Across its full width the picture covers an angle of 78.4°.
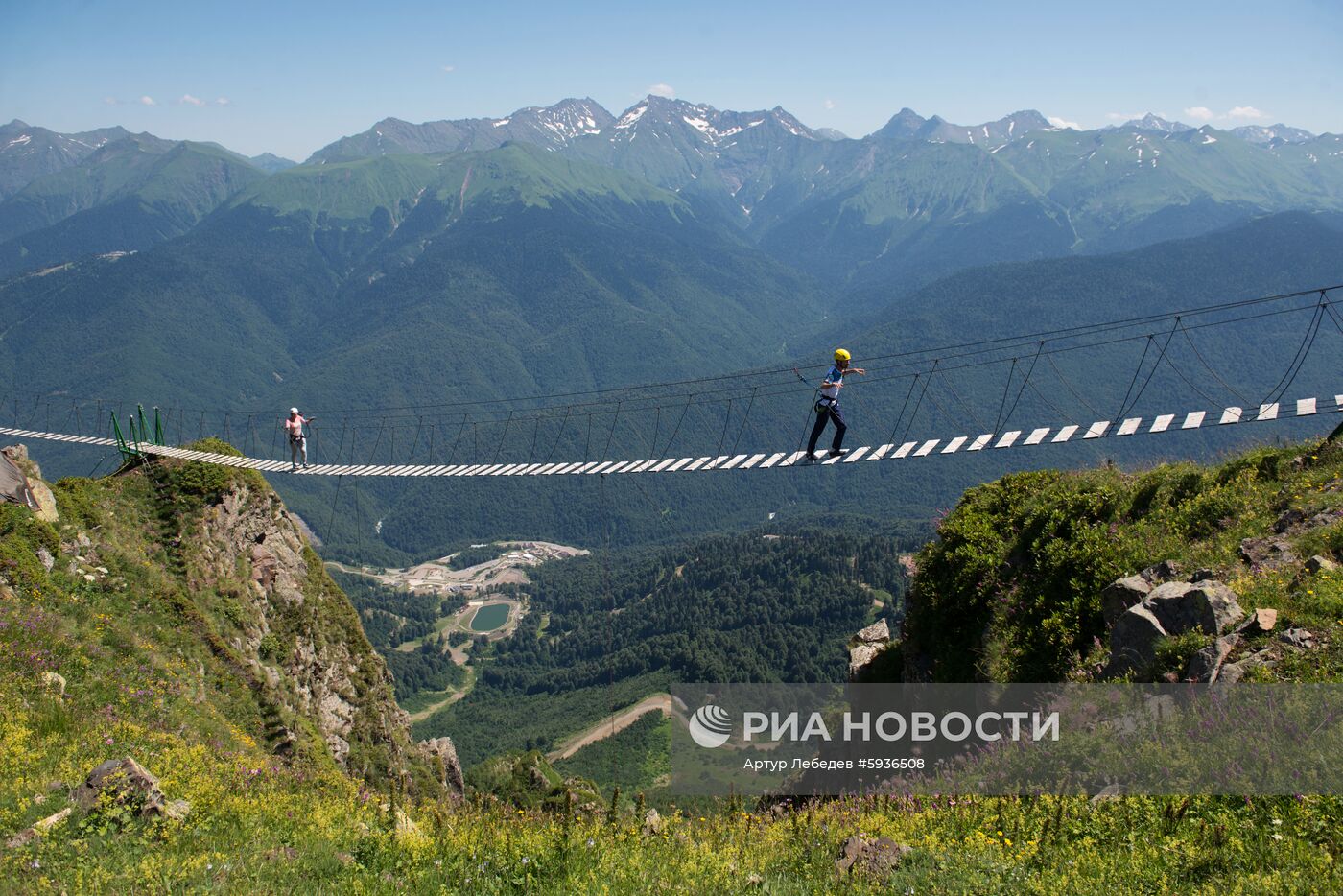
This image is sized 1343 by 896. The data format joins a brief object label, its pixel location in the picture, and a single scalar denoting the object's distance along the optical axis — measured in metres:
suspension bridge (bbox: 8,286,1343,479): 16.41
